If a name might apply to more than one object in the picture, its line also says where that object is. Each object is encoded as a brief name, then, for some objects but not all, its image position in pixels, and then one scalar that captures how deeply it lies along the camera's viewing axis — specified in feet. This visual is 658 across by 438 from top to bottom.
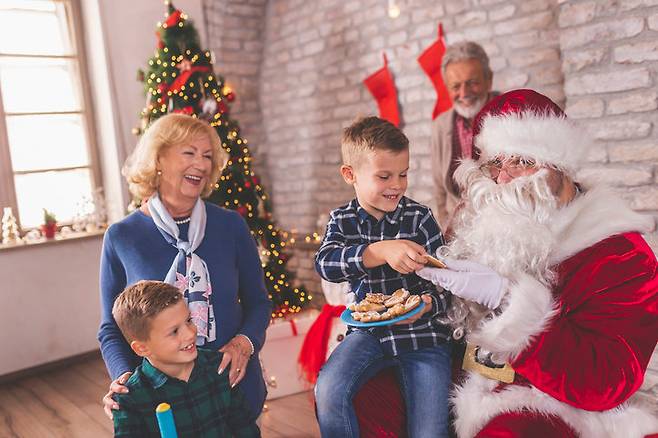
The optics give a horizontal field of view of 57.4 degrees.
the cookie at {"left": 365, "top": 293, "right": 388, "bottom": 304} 5.50
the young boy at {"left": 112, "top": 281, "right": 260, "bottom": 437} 5.14
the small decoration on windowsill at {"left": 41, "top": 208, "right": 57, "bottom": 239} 13.80
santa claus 4.87
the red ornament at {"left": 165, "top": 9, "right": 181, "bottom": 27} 12.68
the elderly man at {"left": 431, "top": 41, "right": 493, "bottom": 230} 10.94
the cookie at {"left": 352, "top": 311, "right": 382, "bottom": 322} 5.19
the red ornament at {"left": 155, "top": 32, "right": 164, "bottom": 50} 12.73
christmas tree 12.50
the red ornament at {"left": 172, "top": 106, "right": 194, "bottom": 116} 12.30
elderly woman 6.41
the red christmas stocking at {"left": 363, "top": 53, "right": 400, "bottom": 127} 14.43
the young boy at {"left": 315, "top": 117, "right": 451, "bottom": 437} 5.44
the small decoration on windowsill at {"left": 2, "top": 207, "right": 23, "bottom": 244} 13.37
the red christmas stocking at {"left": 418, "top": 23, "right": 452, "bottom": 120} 13.16
